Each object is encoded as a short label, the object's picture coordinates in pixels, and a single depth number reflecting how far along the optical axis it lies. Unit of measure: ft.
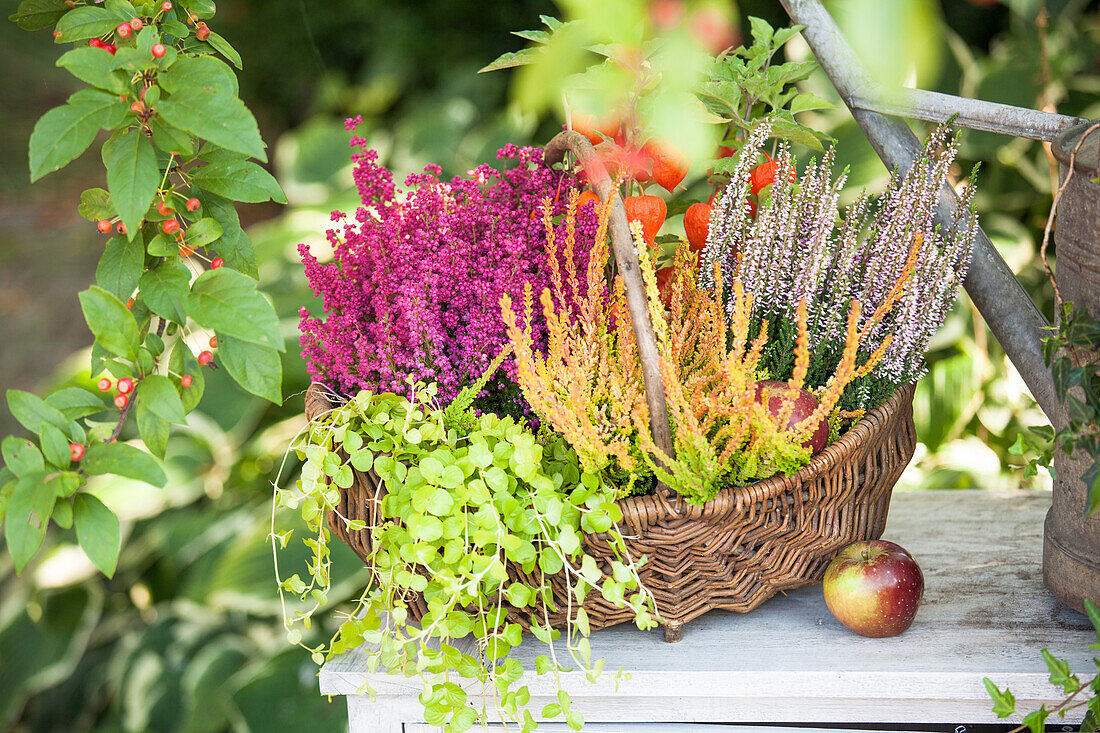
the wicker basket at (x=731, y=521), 6.84
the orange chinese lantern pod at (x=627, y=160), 7.25
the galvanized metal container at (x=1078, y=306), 6.78
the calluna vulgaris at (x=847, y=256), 7.06
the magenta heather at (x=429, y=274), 7.09
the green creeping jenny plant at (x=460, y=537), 6.75
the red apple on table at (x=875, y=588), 6.92
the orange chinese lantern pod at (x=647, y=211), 7.22
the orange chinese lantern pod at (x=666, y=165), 7.22
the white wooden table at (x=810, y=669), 6.87
